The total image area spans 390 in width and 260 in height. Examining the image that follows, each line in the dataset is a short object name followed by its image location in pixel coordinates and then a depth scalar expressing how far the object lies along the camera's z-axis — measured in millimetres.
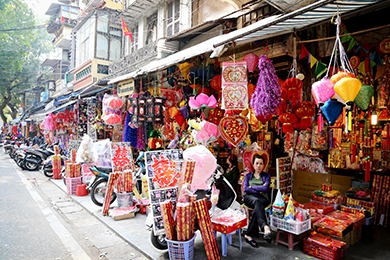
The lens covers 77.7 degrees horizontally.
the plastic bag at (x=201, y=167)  3980
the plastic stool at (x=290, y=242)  4105
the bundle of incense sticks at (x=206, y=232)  3588
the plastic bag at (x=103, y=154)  7238
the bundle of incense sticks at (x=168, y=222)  3522
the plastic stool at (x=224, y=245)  3870
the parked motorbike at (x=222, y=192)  4395
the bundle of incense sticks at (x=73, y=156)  9023
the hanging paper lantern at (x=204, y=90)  6348
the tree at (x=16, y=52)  26250
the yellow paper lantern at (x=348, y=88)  2891
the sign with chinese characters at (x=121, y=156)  6395
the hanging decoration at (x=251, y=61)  4992
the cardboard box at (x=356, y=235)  4410
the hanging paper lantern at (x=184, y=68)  6562
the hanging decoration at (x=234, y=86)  4859
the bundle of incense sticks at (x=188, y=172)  3812
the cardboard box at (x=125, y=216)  5691
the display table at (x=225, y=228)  3785
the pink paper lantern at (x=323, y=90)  3202
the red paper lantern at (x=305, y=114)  4602
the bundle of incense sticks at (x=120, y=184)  5938
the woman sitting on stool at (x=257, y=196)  4301
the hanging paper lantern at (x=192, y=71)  6856
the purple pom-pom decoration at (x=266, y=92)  4148
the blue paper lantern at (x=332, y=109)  3326
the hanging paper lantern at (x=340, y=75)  3047
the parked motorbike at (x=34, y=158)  12820
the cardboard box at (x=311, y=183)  6137
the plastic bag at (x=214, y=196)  4316
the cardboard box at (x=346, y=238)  4004
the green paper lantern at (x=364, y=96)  3070
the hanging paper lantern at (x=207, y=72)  6671
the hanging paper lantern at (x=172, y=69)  7367
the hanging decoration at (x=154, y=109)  6645
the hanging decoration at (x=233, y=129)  5367
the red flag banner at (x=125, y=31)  11677
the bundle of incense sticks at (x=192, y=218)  3549
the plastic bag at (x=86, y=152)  8180
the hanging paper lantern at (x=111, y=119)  8500
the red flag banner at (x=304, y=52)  5076
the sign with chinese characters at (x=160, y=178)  3941
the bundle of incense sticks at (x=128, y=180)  5980
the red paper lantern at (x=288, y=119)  4621
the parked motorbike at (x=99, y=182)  6840
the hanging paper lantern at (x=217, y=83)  5617
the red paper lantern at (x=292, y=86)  4284
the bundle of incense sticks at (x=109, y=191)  5965
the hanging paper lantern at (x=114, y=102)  8445
